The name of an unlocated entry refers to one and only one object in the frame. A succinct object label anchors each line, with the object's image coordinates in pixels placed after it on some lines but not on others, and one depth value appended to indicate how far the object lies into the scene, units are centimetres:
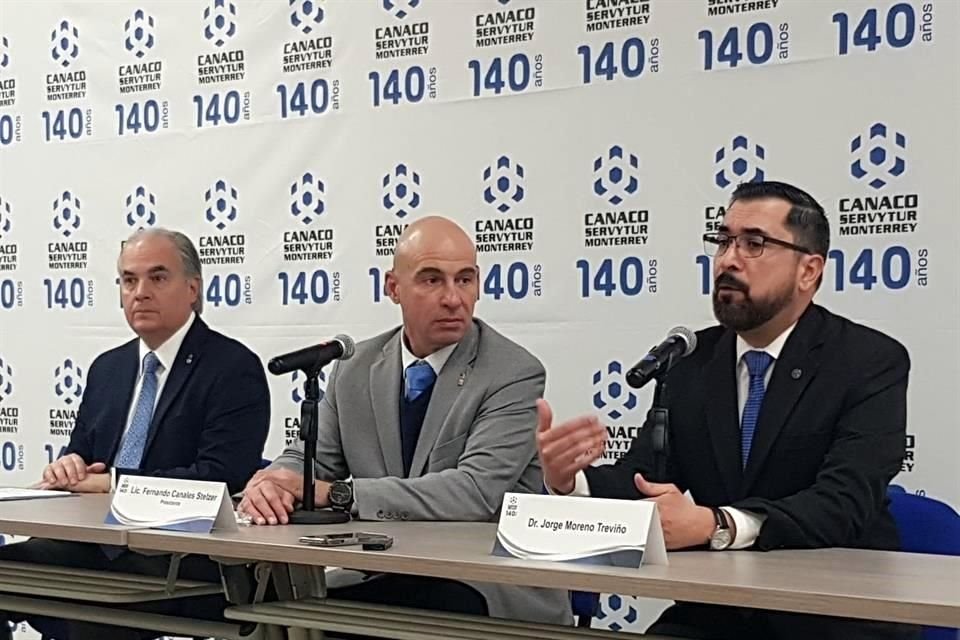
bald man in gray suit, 509
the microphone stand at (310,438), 488
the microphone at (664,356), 401
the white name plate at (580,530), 378
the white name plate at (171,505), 463
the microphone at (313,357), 475
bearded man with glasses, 420
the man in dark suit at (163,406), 614
